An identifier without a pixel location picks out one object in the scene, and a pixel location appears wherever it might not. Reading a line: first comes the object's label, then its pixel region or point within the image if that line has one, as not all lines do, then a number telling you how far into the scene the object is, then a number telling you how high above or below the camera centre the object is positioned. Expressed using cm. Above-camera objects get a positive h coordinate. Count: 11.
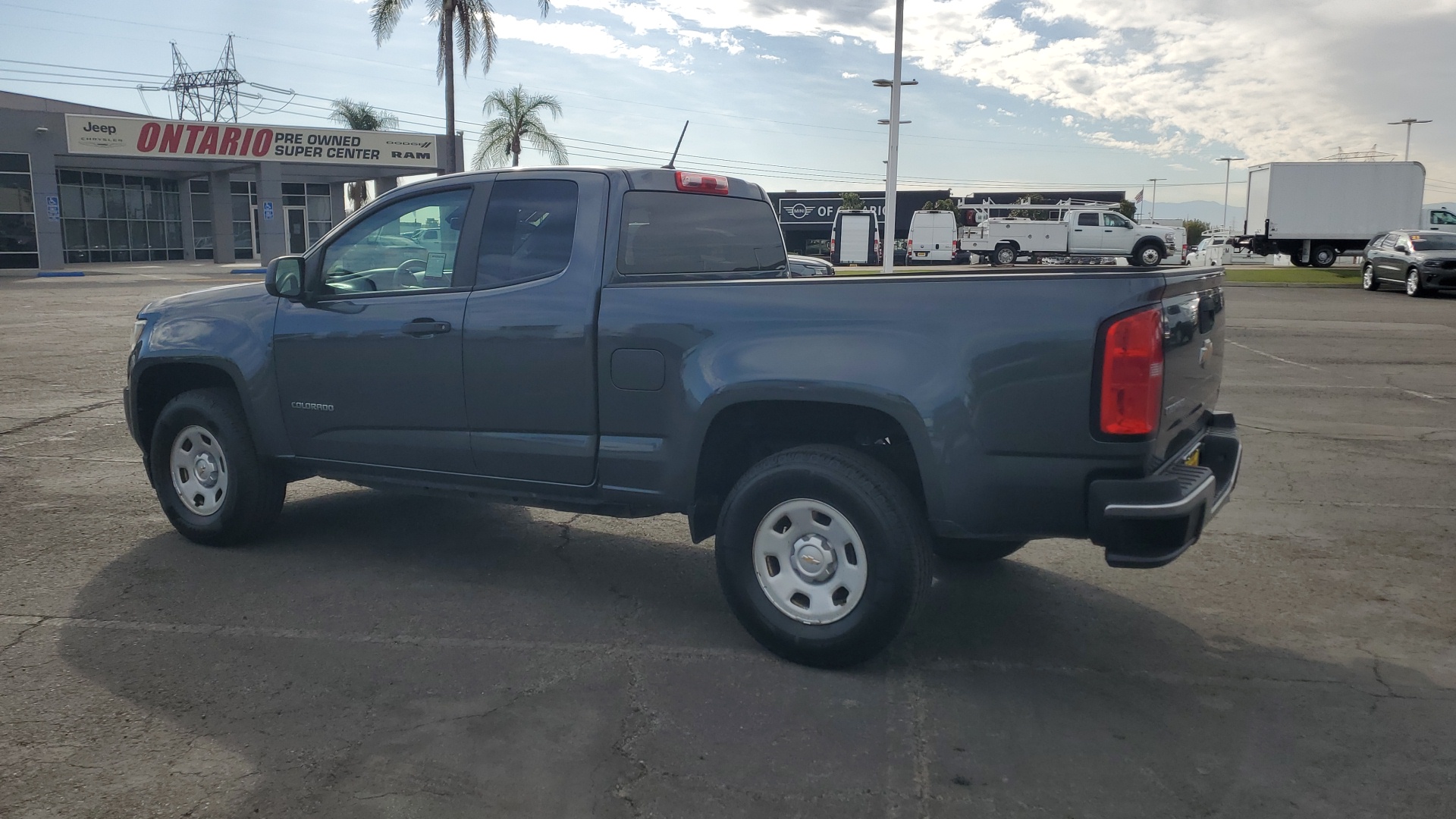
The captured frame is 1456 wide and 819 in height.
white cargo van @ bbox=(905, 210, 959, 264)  4325 +35
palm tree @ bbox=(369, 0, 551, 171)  3366 +666
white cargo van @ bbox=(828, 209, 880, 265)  4803 +41
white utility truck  3984 +27
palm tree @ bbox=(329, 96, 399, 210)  4925 +552
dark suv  2397 -29
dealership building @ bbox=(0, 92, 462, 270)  3519 +208
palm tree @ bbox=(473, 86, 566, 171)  3981 +400
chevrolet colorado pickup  358 -59
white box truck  3600 +155
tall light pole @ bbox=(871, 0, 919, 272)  2533 +250
